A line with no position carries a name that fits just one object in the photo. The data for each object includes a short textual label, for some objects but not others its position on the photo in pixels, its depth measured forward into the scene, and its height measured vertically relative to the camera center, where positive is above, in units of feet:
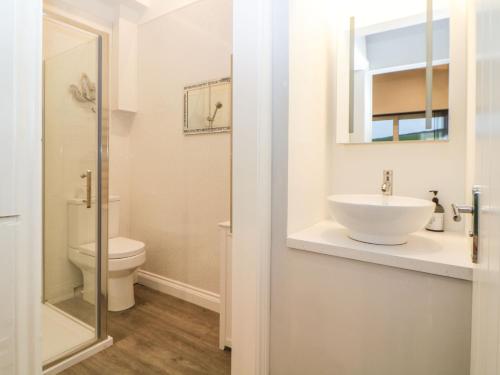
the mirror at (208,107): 7.13 +1.93
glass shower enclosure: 5.90 -0.07
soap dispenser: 4.53 -0.56
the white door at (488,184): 1.26 +0.00
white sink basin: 3.31 -0.43
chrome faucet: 4.89 +0.05
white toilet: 6.17 -1.70
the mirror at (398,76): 4.66 +1.86
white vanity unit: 3.01 -1.35
